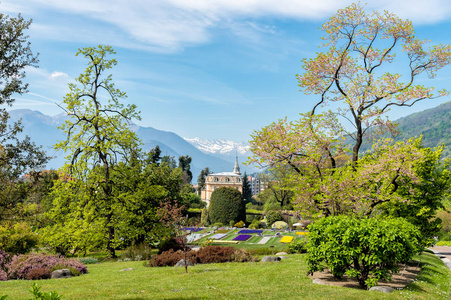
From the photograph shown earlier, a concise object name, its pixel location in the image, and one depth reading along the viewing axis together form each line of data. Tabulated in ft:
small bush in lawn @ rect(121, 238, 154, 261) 75.97
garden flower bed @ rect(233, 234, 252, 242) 123.15
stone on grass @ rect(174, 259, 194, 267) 58.40
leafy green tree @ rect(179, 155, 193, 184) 358.53
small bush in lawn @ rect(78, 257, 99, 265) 75.51
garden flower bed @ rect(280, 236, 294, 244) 114.38
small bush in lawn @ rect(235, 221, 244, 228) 171.53
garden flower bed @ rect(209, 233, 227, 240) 127.49
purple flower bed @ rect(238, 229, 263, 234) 147.99
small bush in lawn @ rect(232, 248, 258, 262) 65.05
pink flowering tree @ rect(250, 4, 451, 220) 56.44
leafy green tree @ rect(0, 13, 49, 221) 49.34
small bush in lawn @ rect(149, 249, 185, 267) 62.28
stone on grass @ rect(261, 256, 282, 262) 61.98
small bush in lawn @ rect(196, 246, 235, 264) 65.57
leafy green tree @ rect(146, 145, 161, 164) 224.12
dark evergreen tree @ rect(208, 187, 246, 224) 176.24
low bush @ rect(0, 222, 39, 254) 72.95
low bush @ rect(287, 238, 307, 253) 77.35
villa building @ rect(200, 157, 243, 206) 323.37
